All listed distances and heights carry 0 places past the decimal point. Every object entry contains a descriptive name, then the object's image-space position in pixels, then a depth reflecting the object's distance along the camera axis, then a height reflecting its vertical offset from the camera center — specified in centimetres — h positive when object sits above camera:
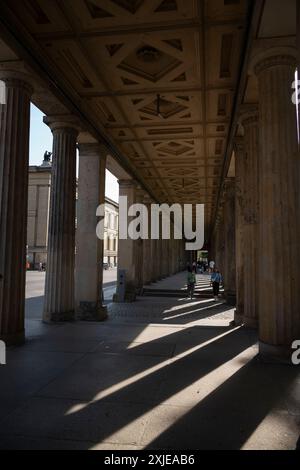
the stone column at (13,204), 692 +105
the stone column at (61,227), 953 +83
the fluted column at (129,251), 1602 +27
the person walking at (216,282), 1673 -117
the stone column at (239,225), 973 +98
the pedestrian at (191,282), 1716 -121
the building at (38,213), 5212 +654
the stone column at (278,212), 586 +80
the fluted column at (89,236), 1081 +65
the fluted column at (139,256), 1746 +4
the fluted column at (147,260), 2303 -21
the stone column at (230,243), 1473 +65
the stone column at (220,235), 2498 +169
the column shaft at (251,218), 865 +102
